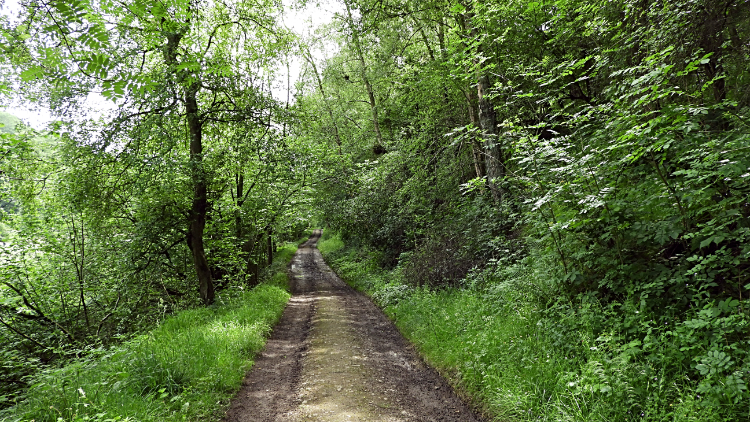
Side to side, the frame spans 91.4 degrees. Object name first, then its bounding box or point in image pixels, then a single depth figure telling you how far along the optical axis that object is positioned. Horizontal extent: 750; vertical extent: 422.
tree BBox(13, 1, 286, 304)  8.41
